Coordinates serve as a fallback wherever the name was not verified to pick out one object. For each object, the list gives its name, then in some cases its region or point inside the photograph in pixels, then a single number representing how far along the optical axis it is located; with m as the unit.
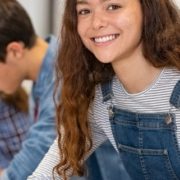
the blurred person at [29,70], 1.48
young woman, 1.22
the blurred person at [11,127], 1.81
